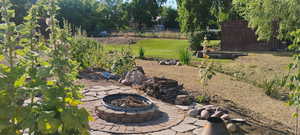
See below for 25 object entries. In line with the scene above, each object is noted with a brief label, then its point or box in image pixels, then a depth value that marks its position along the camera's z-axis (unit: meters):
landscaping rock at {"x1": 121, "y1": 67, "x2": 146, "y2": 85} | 6.91
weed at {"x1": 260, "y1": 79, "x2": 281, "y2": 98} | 6.82
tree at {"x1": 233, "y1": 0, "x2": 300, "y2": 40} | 8.00
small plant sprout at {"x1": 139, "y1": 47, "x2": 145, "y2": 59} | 13.04
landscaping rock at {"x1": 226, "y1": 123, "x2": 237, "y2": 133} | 4.34
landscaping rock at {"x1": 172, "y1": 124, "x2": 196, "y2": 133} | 4.29
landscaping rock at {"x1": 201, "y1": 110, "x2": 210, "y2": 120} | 4.79
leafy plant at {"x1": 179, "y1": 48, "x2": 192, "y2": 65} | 10.72
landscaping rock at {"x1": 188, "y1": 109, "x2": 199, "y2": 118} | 4.92
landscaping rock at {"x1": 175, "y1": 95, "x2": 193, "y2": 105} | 5.52
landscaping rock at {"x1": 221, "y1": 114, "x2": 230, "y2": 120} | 4.76
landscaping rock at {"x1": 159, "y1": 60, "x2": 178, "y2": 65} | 11.35
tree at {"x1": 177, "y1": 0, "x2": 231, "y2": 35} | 15.91
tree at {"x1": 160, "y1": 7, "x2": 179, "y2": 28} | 41.81
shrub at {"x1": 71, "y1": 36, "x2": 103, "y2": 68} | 8.19
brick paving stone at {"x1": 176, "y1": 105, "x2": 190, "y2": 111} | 5.26
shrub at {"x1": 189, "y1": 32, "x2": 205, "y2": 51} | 16.34
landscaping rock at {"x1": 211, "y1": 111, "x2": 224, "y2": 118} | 4.83
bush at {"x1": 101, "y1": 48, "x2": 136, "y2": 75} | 7.68
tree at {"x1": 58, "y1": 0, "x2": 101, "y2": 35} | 31.77
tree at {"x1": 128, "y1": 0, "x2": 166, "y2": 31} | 37.32
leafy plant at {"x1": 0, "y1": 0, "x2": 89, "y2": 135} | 1.87
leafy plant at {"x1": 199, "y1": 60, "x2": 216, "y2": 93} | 6.09
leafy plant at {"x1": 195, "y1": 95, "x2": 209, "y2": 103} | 5.84
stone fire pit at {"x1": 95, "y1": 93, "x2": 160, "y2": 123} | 4.47
